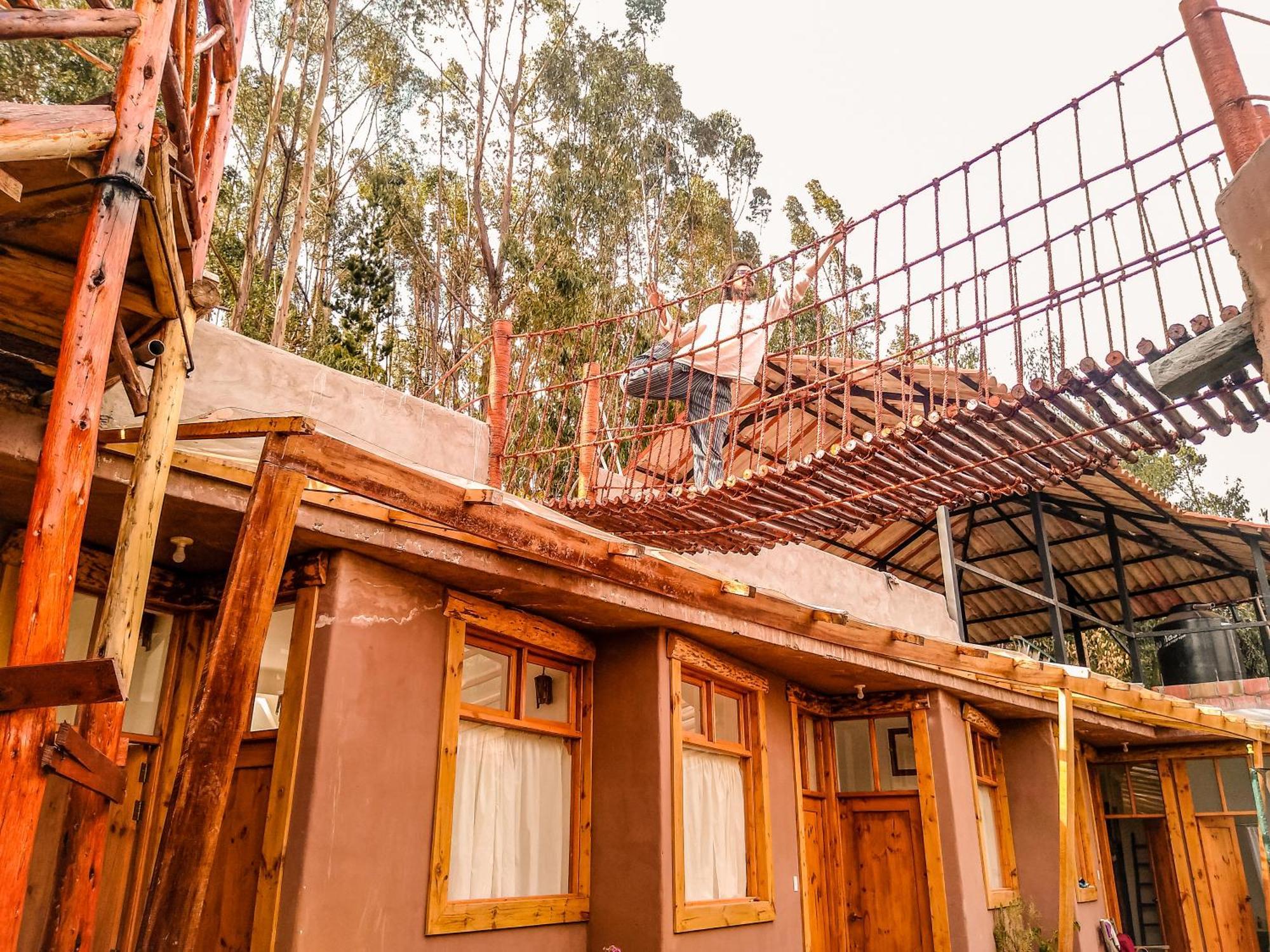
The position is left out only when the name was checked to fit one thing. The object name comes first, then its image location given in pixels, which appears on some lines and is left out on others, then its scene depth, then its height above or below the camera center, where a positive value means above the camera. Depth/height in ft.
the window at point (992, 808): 28.60 +0.92
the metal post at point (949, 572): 33.01 +9.05
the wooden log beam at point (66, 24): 7.75 +6.99
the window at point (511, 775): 16.34 +1.18
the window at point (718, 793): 20.06 +1.00
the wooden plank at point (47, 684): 7.59 +1.23
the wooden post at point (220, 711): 7.82 +1.11
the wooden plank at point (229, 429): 9.27 +4.31
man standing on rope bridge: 19.17 +10.16
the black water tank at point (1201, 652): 41.73 +8.04
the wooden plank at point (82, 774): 8.22 +0.61
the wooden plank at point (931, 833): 25.00 +0.13
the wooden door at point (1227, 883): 34.53 -1.69
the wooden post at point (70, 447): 7.69 +3.41
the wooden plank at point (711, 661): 20.54 +3.96
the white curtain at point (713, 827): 20.51 +0.25
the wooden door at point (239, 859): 14.19 -0.30
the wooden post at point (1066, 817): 18.74 +0.39
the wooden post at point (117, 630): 9.62 +2.18
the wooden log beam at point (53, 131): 8.07 +6.18
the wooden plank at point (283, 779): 13.57 +0.89
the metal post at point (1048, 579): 34.47 +9.19
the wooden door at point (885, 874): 26.17 -1.02
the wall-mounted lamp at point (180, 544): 14.53 +4.45
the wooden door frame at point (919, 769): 25.03 +1.90
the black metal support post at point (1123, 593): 37.86 +9.50
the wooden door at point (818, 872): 25.38 -0.93
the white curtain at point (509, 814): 16.76 +0.45
